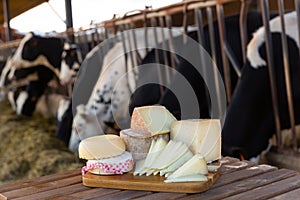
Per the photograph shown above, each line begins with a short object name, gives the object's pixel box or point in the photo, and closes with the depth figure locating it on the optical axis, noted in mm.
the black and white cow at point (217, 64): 1604
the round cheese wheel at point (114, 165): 731
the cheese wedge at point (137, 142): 740
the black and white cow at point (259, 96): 1360
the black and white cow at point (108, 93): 1877
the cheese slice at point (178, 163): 711
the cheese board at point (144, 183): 668
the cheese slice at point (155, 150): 725
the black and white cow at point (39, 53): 2857
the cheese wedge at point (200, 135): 725
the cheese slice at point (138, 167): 730
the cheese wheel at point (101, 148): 729
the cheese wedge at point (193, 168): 687
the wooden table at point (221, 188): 656
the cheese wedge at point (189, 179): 678
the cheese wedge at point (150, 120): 736
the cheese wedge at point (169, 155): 714
